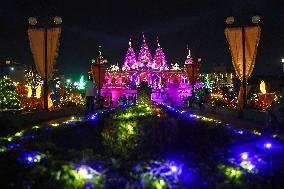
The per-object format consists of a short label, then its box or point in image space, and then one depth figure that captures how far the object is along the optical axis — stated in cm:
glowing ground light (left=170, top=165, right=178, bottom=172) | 139
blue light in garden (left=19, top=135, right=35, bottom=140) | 244
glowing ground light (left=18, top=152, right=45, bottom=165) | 155
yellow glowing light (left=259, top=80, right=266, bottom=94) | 1058
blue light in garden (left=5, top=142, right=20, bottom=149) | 196
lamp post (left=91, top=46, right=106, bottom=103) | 1534
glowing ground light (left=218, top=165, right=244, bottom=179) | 136
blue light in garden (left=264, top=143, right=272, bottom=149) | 194
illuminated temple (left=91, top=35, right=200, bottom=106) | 2883
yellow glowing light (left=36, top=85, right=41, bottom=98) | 1291
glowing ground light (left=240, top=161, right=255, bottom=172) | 143
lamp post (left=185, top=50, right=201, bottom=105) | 1709
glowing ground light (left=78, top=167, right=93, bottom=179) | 133
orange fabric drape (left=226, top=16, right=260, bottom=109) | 794
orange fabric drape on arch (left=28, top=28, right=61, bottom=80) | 805
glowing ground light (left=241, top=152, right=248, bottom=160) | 161
